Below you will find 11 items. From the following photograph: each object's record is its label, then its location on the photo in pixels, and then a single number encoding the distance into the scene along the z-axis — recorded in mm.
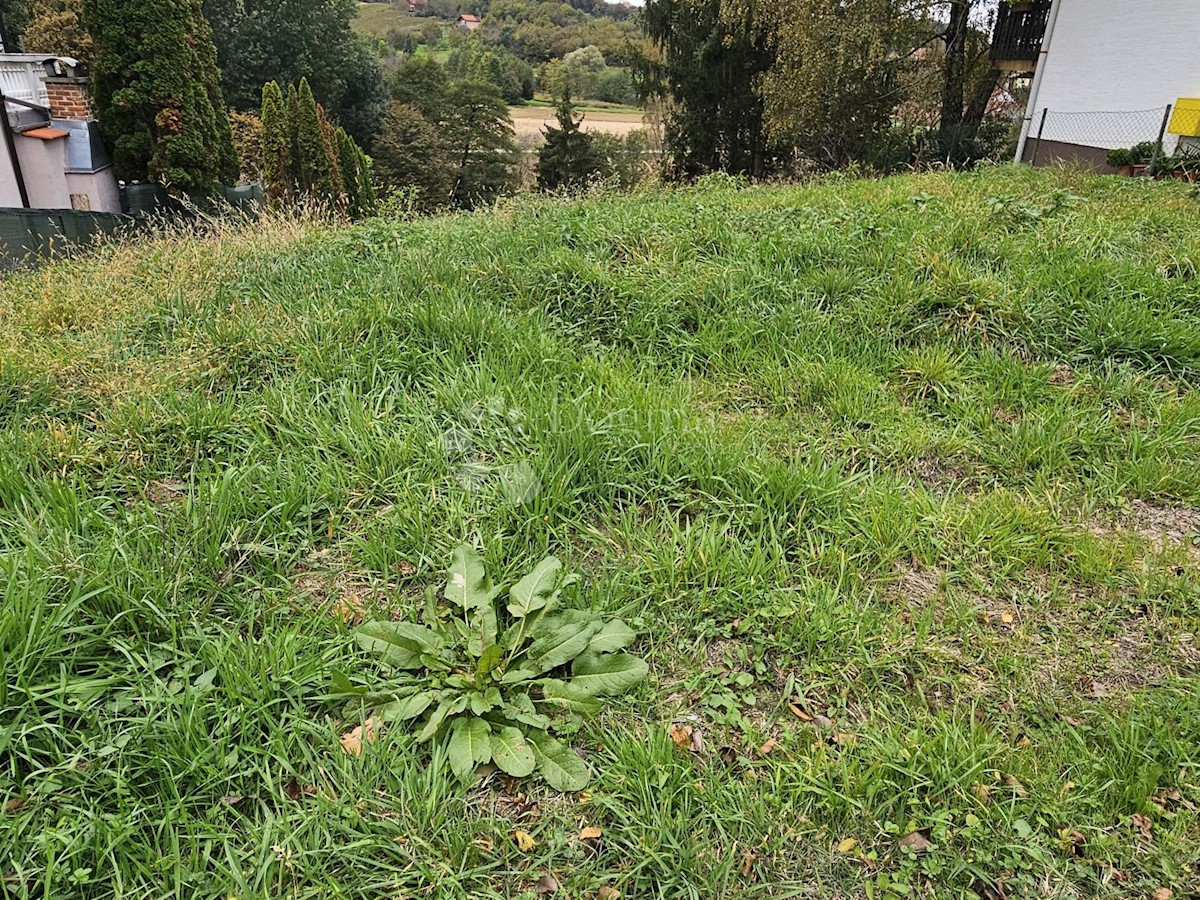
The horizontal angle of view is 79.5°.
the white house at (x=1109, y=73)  12039
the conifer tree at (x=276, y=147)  15086
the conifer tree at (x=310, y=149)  15312
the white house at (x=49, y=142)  11422
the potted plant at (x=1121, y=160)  11665
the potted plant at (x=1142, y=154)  11438
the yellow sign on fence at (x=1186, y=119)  11125
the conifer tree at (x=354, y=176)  16109
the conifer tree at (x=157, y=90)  11250
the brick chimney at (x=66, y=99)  12297
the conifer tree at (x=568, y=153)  27656
